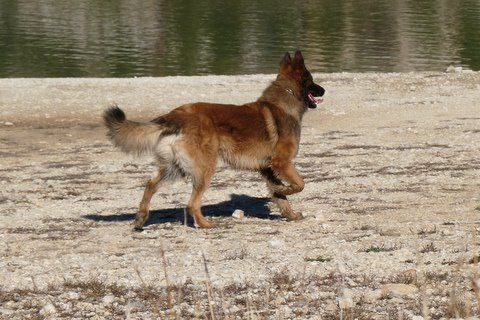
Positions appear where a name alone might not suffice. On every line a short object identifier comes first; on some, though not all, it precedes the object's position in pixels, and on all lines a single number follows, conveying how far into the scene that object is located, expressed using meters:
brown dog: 18.18
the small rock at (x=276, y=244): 17.11
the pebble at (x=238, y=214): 20.43
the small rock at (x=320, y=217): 19.71
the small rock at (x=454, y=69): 50.73
